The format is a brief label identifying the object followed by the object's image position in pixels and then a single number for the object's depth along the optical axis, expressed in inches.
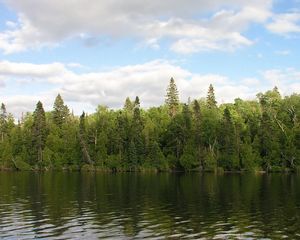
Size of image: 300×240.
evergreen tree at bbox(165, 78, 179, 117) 7268.7
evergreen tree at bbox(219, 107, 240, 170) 5649.6
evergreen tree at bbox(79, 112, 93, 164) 6299.2
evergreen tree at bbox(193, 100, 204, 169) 5782.5
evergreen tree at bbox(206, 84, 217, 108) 7242.1
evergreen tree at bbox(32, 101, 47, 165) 6505.9
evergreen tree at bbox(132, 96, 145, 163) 6092.5
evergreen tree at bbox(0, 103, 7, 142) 7421.3
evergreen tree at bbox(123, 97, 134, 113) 7826.8
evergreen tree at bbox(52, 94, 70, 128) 7145.7
